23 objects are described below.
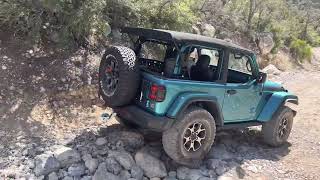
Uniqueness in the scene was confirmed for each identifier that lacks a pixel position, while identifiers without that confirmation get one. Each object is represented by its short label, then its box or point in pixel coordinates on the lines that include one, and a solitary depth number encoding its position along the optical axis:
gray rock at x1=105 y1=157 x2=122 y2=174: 3.34
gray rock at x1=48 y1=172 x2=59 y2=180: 3.18
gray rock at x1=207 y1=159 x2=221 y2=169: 3.70
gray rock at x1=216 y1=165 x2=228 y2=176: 3.63
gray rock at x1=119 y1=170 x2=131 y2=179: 3.34
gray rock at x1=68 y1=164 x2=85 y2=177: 3.25
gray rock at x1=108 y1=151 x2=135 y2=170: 3.41
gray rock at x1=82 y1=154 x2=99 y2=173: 3.32
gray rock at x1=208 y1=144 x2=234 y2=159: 3.90
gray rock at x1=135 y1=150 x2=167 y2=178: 3.44
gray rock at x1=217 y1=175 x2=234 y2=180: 3.57
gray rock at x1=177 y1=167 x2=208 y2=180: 3.49
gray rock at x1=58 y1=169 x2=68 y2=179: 3.23
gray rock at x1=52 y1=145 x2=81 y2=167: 3.33
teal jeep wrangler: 3.37
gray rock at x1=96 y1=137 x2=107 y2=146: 3.61
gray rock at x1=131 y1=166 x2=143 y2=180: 3.37
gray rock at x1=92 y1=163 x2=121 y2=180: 3.23
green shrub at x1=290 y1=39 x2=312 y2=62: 12.29
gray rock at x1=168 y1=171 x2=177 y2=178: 3.51
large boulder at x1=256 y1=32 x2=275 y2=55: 10.32
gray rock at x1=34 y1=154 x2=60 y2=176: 3.21
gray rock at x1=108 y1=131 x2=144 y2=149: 3.67
